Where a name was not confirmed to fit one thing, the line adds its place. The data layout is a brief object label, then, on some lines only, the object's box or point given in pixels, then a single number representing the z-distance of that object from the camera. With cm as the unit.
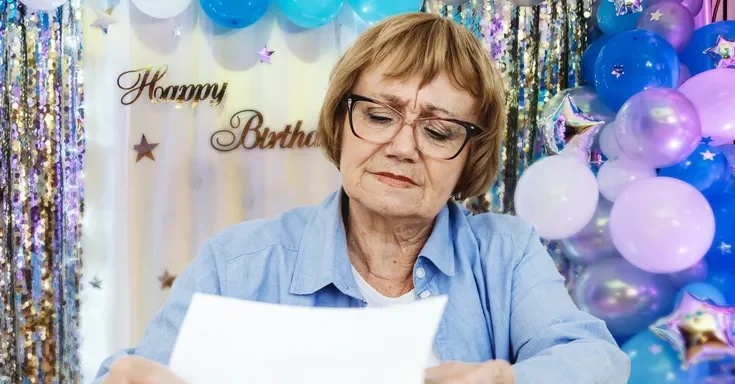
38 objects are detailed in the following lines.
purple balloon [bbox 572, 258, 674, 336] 265
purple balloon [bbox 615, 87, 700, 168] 256
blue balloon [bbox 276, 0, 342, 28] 319
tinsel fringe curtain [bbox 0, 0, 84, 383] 335
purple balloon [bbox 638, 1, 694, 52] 299
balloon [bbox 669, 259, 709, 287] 270
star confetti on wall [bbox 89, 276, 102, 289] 344
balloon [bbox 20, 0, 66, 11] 312
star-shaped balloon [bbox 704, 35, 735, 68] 290
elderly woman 124
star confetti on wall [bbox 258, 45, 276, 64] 347
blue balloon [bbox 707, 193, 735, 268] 271
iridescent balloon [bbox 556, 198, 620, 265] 281
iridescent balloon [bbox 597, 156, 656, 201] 274
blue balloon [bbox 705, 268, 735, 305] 264
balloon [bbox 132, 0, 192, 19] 324
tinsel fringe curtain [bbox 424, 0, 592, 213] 357
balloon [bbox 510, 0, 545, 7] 323
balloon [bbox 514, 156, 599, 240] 269
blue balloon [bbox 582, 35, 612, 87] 331
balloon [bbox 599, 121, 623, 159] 286
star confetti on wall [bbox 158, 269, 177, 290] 350
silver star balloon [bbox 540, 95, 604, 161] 301
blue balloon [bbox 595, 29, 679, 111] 281
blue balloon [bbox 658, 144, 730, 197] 276
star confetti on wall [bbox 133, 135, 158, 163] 345
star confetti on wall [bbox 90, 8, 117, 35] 332
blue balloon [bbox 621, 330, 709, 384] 241
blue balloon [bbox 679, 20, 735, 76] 292
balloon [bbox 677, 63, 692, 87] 302
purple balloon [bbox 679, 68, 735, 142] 268
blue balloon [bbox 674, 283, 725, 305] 254
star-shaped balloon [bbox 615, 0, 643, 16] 307
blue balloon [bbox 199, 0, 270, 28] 321
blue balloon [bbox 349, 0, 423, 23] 317
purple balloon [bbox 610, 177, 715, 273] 247
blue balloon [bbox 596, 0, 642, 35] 313
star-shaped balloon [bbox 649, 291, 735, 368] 238
